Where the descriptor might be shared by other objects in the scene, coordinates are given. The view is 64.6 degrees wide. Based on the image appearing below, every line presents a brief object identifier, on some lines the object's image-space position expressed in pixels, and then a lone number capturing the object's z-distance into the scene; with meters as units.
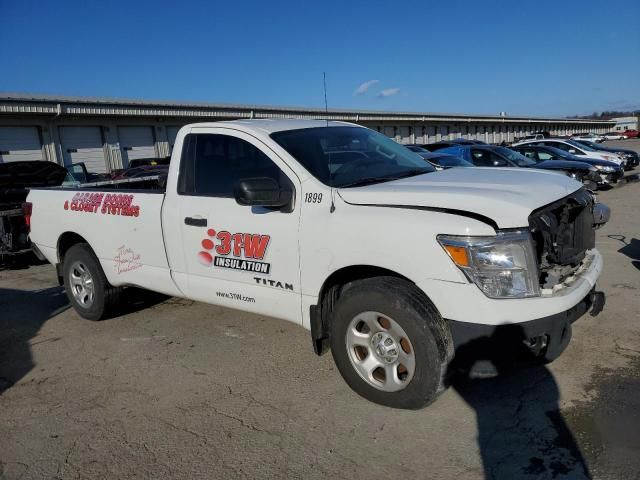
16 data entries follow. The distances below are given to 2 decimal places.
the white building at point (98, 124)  20.64
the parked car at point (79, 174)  12.60
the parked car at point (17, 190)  8.07
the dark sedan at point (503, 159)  13.20
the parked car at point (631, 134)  69.79
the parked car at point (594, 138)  48.93
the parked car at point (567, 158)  15.04
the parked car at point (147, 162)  20.58
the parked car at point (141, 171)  15.79
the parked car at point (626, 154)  19.73
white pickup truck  2.83
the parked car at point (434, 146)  20.91
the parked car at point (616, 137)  65.85
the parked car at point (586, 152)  18.30
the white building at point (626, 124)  108.19
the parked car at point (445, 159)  11.82
